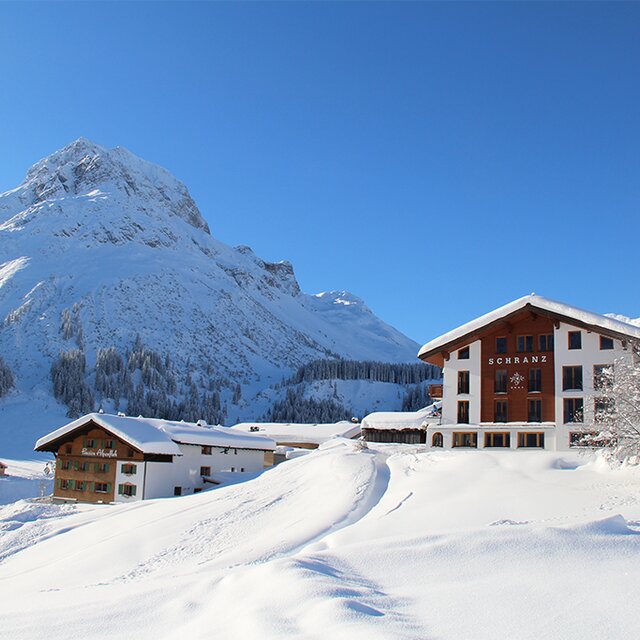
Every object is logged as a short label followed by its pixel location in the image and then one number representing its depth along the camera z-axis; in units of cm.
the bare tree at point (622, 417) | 2728
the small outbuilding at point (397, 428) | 5991
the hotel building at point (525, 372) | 4050
